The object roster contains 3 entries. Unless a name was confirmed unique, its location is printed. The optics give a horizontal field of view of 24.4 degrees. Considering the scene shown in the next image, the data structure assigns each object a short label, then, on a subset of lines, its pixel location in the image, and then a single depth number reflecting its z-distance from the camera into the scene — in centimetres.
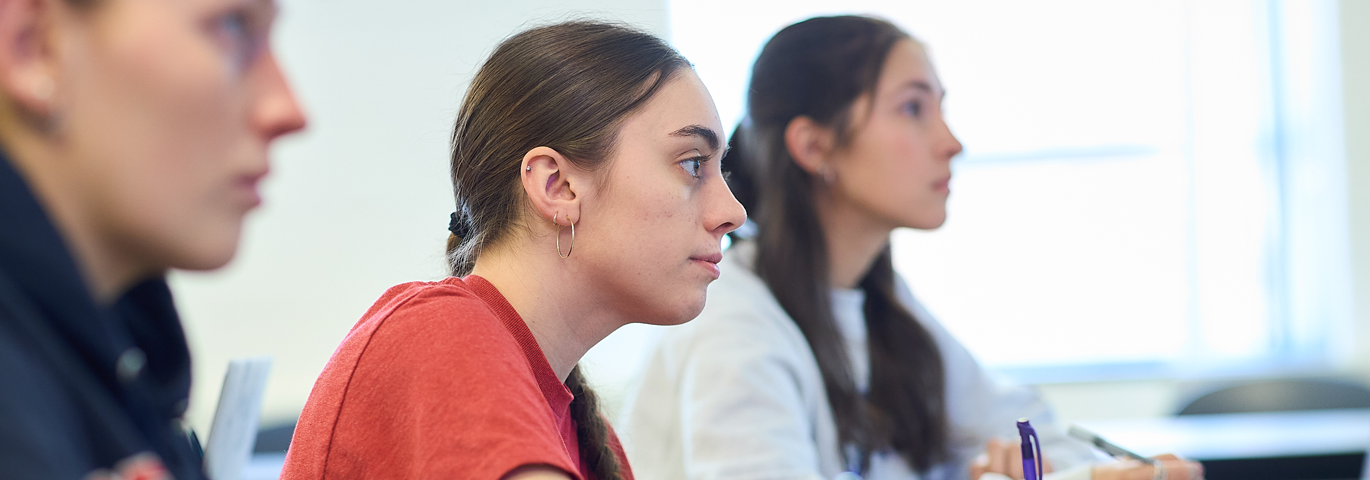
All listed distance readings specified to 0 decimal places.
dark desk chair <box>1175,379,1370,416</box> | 373
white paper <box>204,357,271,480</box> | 195
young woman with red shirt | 205
